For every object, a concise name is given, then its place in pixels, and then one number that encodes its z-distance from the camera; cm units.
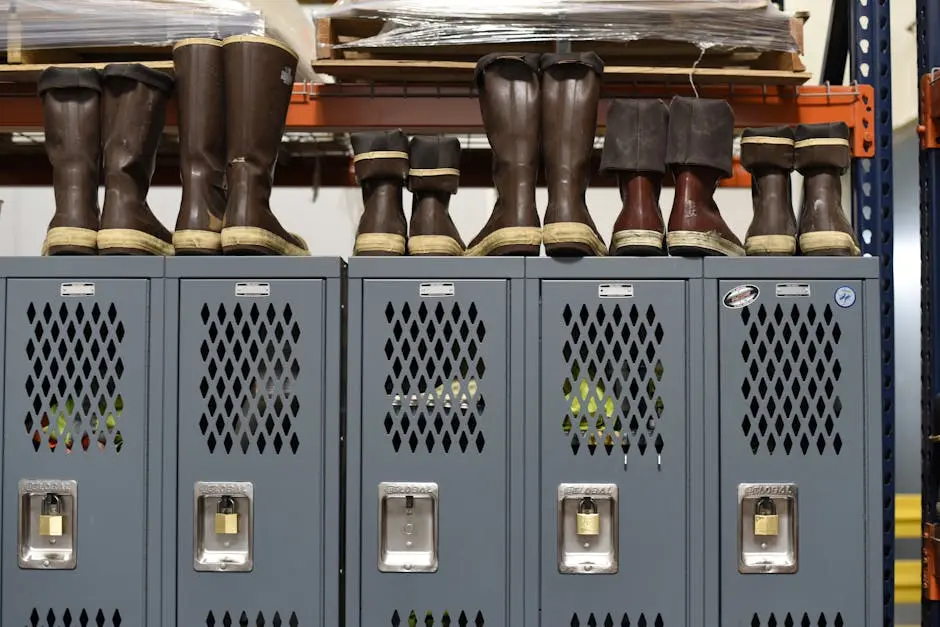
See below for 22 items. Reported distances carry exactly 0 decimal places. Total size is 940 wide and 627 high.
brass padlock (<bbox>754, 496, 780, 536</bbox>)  173
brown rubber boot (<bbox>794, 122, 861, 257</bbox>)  180
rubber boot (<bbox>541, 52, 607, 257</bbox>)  183
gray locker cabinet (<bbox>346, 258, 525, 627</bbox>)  174
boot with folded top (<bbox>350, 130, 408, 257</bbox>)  187
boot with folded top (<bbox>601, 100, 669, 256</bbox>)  183
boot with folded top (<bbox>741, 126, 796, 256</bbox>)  184
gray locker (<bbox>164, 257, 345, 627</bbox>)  175
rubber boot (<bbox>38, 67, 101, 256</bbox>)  184
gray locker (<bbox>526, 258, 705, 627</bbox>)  174
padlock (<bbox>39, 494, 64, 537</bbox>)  174
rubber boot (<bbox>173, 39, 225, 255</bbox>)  185
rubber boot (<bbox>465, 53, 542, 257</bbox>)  183
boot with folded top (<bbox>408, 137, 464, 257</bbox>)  189
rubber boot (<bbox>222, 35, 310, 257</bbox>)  181
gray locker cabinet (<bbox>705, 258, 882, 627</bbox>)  174
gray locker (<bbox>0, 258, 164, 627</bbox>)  175
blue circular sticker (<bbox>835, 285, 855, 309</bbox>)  176
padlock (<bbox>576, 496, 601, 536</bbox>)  172
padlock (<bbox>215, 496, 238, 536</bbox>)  174
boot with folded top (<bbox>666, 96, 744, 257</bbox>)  181
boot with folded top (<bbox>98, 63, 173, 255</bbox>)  183
